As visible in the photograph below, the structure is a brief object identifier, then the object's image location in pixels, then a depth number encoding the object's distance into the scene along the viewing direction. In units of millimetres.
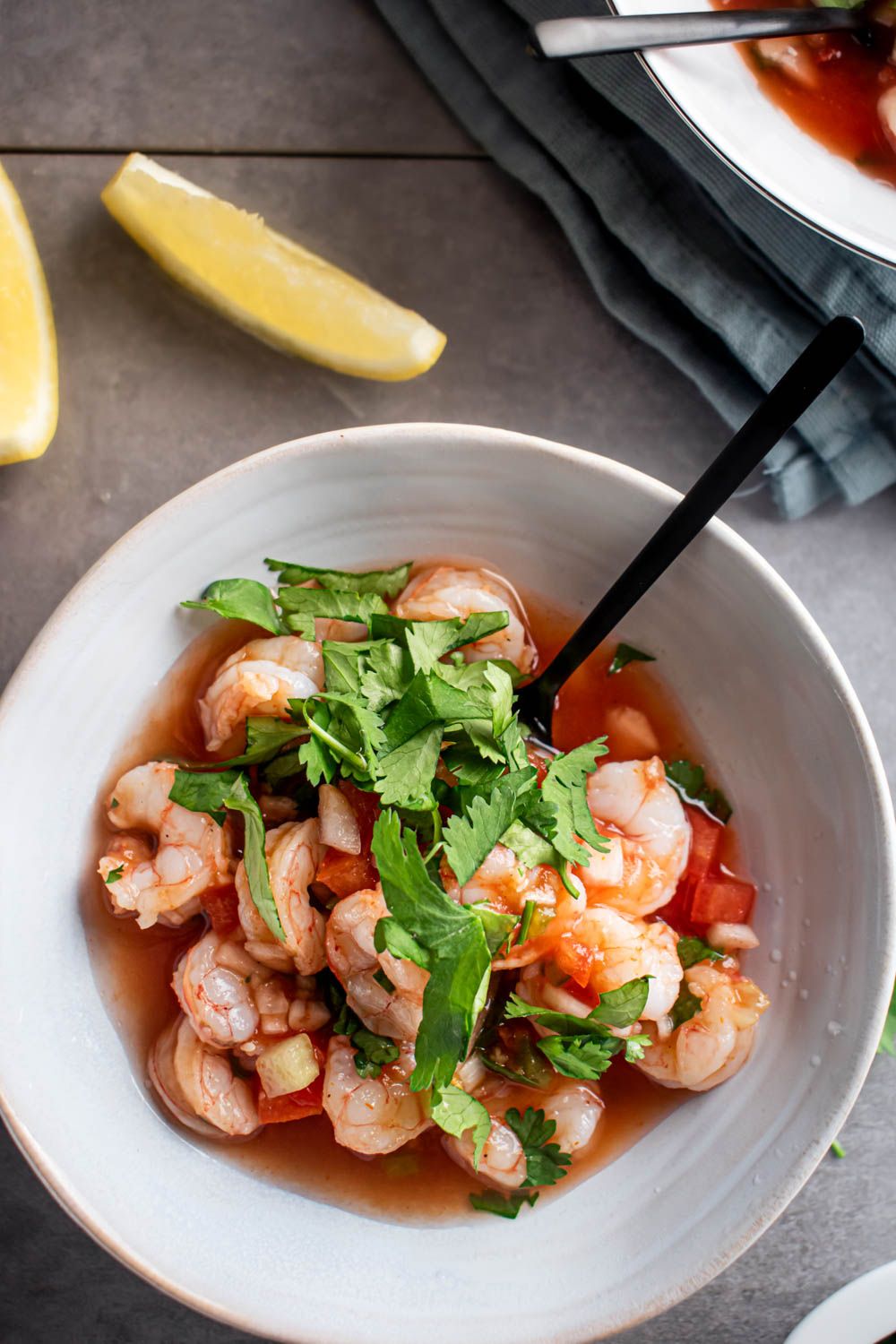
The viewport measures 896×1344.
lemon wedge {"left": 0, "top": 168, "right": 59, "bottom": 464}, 498
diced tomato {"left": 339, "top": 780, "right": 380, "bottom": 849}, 467
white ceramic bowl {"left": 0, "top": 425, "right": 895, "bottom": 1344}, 467
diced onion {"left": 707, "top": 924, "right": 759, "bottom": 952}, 490
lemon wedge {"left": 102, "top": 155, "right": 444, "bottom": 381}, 504
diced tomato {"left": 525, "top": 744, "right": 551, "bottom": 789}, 481
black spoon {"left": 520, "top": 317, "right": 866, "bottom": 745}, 441
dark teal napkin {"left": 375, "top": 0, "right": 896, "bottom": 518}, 508
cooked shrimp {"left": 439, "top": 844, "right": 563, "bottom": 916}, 454
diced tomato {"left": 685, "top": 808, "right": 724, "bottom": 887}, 497
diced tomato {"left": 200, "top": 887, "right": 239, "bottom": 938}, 479
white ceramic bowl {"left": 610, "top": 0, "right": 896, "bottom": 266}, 470
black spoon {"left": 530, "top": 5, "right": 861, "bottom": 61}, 465
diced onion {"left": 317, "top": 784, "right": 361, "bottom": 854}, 464
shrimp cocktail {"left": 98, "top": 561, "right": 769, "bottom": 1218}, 457
